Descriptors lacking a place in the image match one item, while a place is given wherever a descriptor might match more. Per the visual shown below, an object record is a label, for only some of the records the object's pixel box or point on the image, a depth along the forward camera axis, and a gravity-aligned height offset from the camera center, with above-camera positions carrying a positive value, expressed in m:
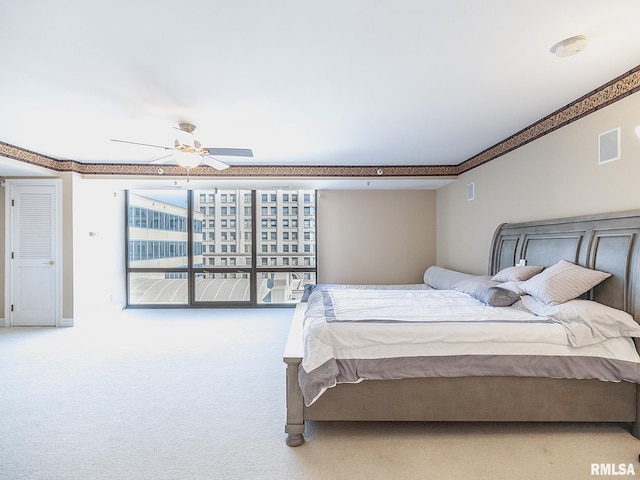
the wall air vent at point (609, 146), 2.45 +0.71
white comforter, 2.12 -0.68
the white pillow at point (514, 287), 2.76 -0.44
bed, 2.13 -1.07
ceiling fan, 3.09 +0.89
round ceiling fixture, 1.92 +1.16
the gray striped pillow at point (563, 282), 2.38 -0.35
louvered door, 4.75 -0.24
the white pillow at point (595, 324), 2.09 -0.57
